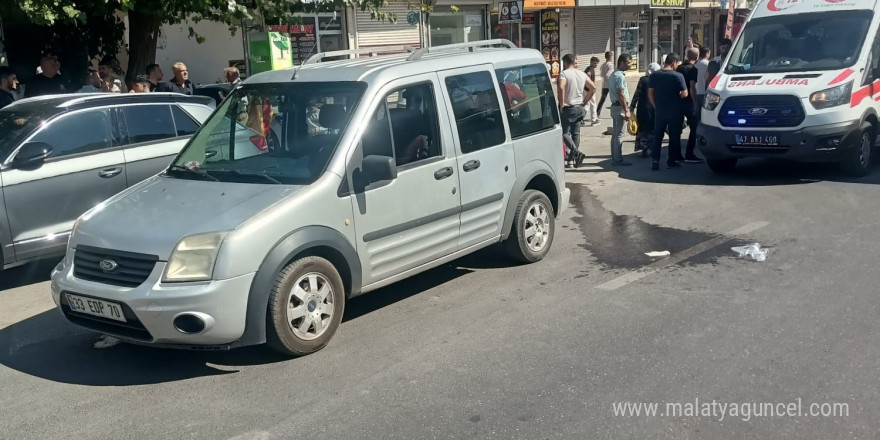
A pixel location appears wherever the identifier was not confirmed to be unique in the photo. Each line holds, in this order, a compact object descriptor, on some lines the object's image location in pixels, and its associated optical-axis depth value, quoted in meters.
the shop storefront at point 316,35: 22.28
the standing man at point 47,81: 10.90
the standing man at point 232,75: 14.13
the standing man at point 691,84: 12.41
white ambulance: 10.22
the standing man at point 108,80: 11.80
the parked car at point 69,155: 7.12
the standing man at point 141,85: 11.09
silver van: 4.75
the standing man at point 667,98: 11.52
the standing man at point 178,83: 12.08
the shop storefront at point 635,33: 34.41
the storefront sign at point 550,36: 31.06
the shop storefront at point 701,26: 38.44
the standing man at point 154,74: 11.78
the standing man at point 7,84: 10.05
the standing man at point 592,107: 17.41
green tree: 9.71
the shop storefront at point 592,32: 32.31
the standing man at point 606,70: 18.33
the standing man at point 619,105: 12.45
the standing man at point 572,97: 12.11
